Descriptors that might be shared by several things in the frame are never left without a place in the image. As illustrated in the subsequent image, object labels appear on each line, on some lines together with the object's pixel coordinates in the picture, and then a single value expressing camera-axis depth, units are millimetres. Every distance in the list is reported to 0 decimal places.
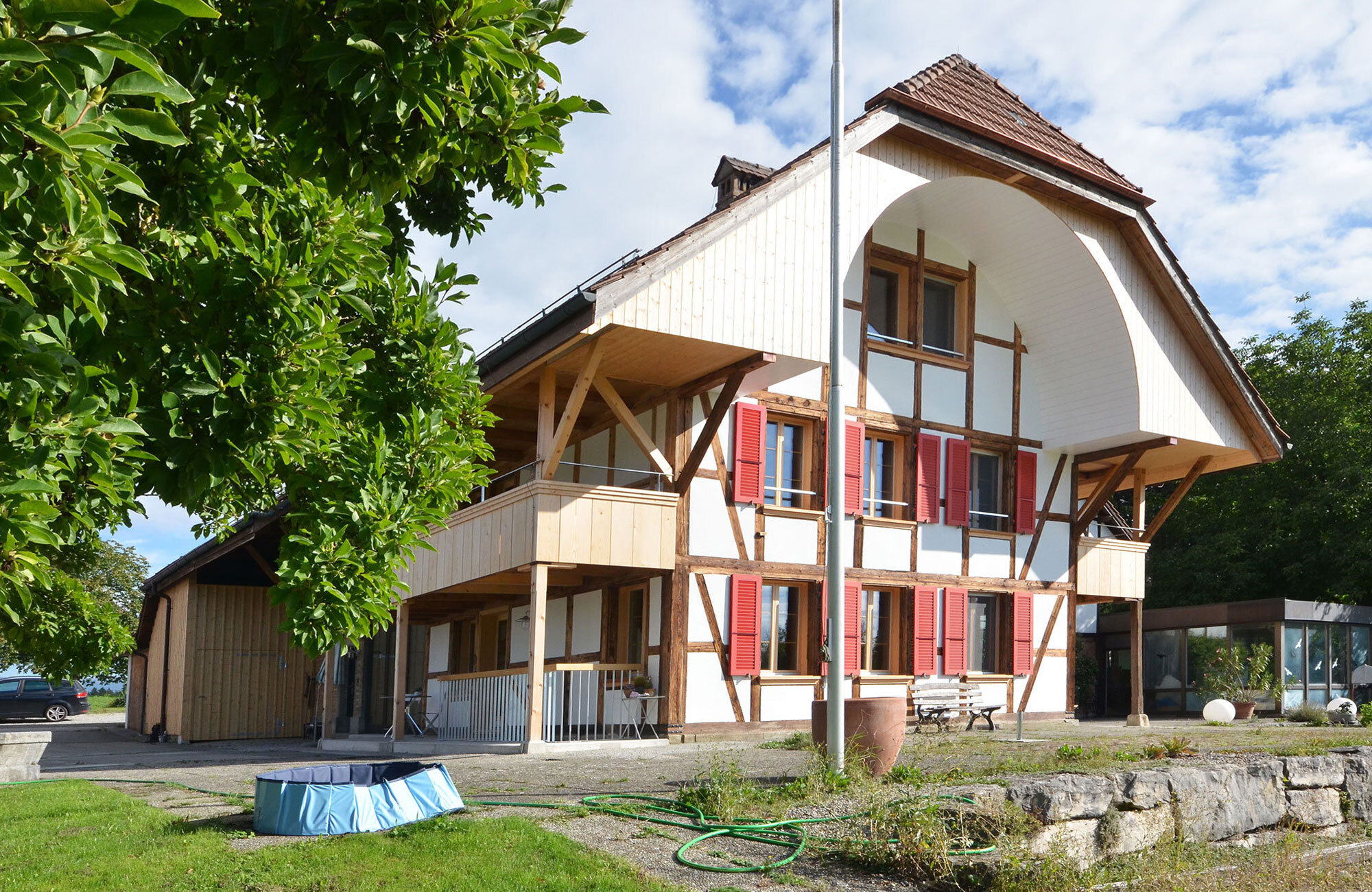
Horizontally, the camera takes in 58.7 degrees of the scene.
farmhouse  15211
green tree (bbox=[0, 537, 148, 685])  9802
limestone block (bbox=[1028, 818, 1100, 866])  7504
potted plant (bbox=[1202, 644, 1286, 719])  23453
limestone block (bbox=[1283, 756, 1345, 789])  9773
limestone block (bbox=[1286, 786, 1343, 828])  9695
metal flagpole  9555
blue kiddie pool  7410
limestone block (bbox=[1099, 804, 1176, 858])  8047
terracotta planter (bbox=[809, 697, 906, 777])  9898
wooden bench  17641
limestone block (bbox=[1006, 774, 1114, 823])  7734
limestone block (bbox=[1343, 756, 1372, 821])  10383
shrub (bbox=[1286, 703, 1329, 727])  18688
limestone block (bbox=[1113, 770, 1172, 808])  8250
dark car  36250
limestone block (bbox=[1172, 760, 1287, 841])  8773
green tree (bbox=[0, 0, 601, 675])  2449
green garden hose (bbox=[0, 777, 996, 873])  7289
